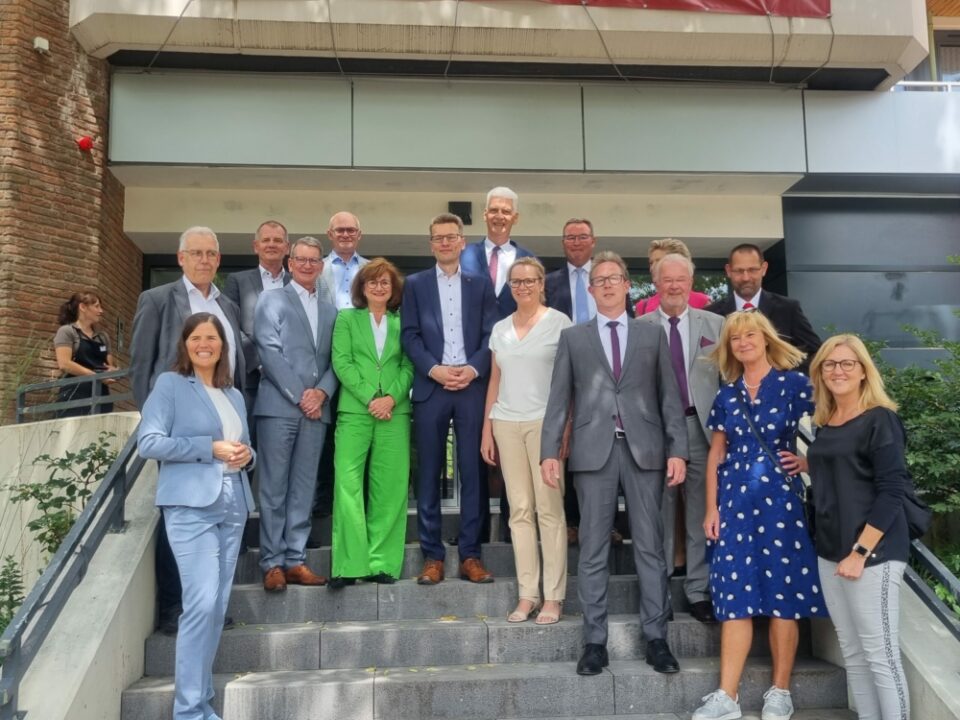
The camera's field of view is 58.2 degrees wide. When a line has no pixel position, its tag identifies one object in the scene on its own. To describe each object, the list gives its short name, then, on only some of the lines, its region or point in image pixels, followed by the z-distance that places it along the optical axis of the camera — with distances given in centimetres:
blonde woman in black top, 384
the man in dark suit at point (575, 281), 580
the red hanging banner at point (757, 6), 903
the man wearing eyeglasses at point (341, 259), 589
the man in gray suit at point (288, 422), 502
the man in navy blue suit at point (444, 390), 512
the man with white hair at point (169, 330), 480
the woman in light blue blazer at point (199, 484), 397
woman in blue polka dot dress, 426
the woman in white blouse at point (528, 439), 480
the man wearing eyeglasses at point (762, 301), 550
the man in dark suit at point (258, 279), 544
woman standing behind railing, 764
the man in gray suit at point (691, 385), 481
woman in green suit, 502
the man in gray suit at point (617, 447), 450
